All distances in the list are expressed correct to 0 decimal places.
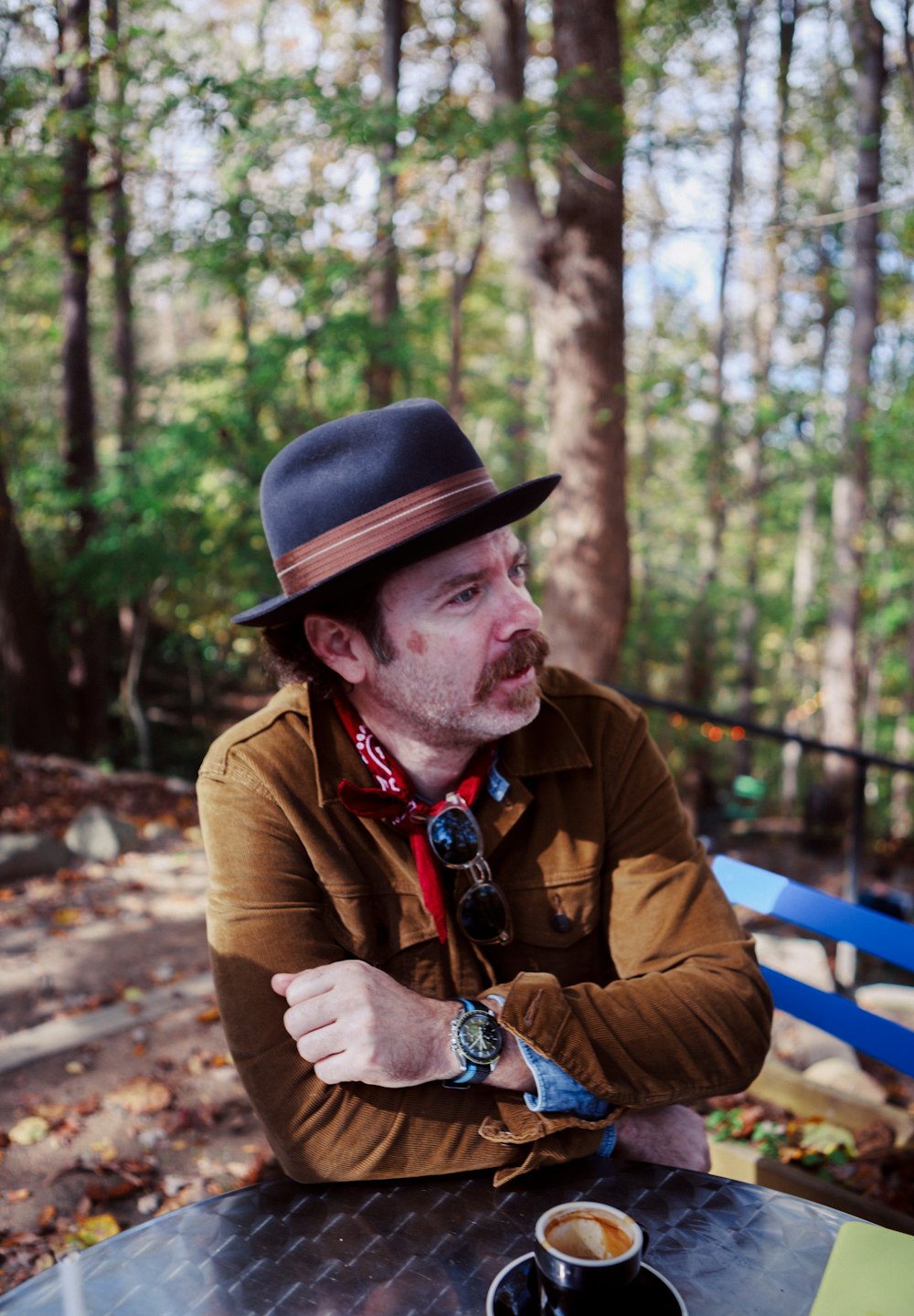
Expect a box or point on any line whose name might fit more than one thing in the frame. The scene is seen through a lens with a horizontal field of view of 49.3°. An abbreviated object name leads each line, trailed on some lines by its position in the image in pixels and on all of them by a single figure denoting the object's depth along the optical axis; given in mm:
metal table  1296
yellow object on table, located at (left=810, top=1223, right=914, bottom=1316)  1198
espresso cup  1111
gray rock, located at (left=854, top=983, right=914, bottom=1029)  4516
